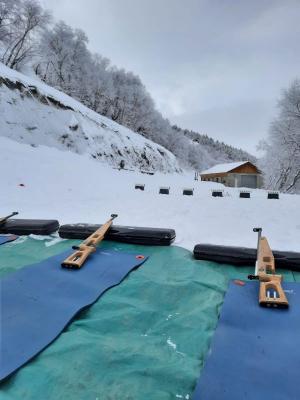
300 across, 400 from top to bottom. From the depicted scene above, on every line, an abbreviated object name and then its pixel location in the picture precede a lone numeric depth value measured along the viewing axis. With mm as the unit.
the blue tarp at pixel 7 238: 4175
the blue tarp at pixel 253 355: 1455
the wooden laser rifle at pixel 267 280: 2279
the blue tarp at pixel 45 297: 1811
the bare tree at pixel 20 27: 23578
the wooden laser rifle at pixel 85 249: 3084
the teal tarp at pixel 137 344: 1490
